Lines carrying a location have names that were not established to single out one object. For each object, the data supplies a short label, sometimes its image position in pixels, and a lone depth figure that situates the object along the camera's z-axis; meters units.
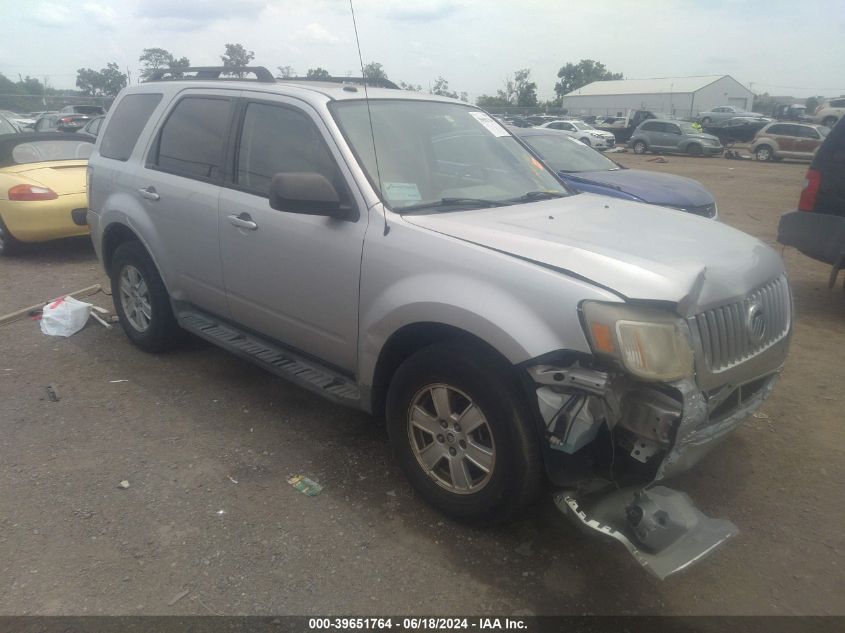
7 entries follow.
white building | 67.94
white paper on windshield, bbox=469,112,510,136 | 4.20
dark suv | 5.78
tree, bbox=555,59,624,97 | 96.31
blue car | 6.96
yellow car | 7.71
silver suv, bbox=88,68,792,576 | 2.46
